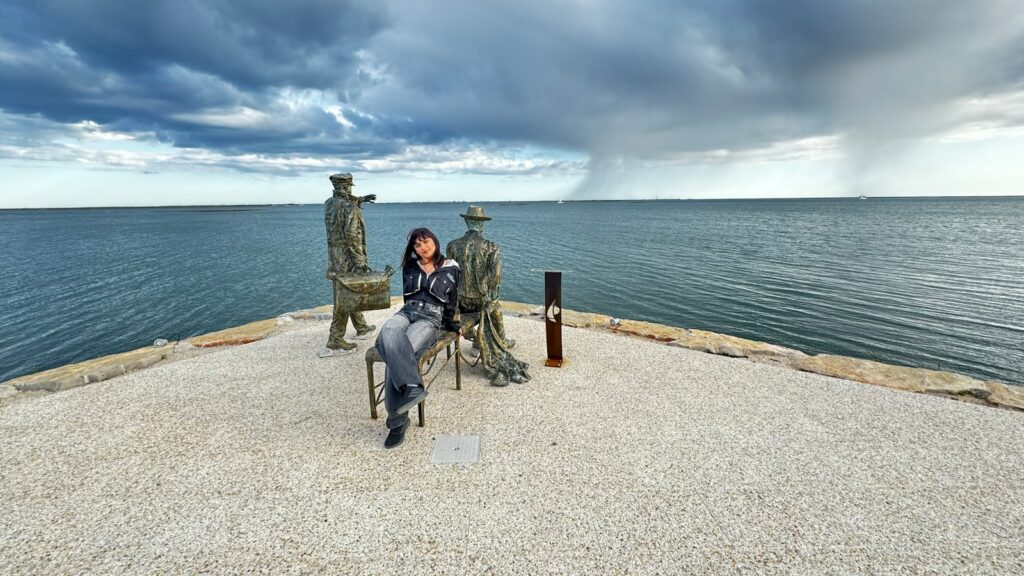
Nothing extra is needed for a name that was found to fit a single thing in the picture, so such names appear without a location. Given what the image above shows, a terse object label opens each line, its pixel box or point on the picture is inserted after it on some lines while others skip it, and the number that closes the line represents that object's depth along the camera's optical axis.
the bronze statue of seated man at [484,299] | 6.60
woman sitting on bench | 4.84
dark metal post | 7.36
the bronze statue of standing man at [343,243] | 7.85
